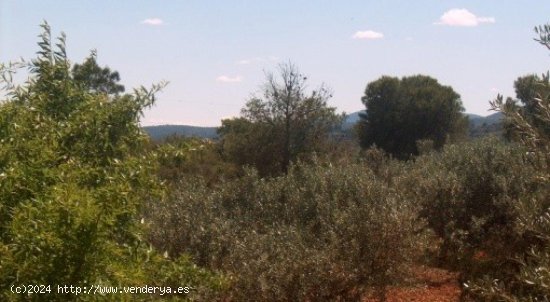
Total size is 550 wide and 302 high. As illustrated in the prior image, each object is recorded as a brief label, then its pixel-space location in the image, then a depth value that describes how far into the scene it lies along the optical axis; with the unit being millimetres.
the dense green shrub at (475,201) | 12453
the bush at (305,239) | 8781
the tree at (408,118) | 38781
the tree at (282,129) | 21828
